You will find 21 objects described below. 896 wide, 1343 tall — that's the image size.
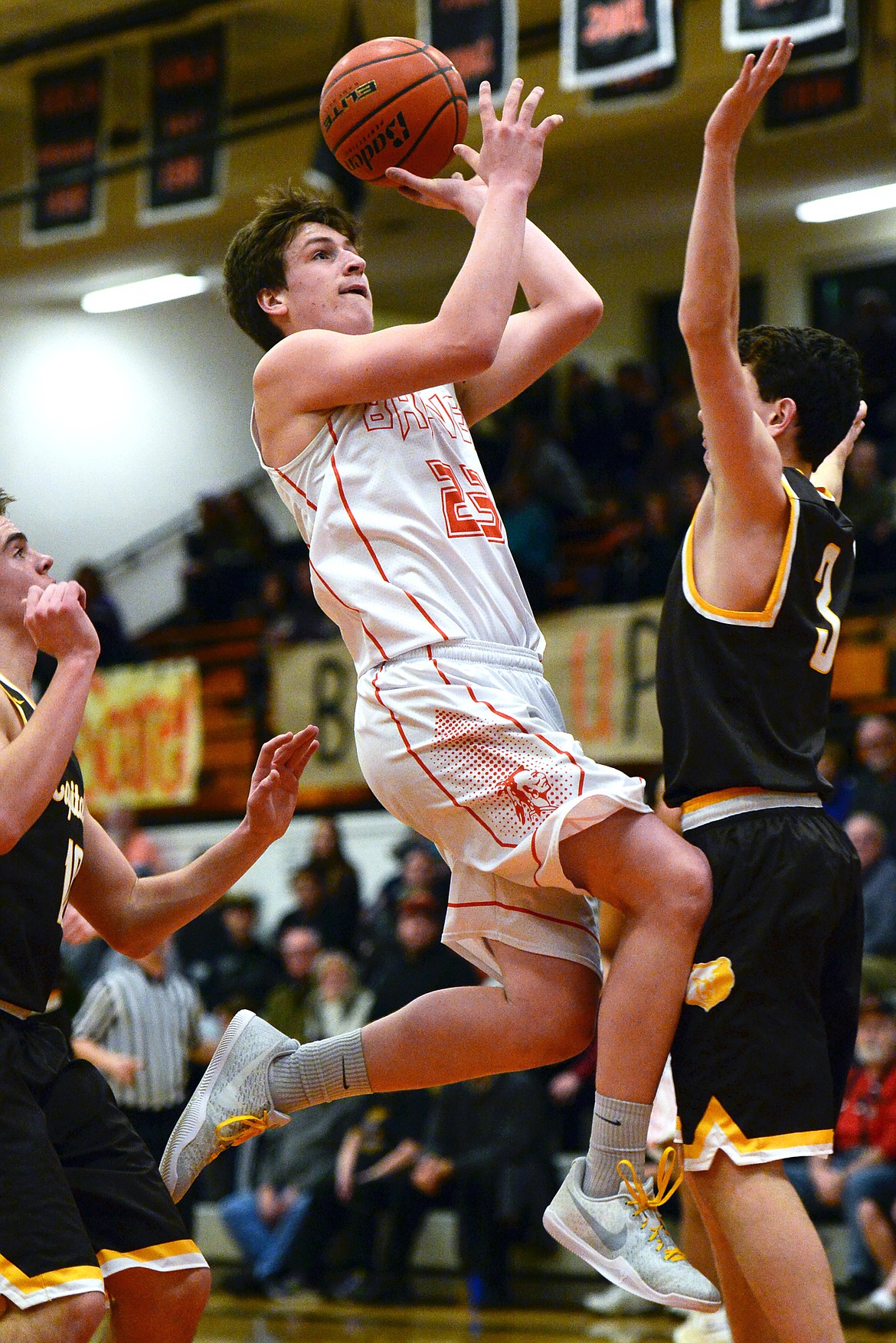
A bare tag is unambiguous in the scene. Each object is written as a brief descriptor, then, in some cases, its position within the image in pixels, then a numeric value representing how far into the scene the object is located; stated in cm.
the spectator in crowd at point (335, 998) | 1905
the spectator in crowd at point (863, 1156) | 1455
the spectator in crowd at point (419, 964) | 1783
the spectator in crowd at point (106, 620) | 2841
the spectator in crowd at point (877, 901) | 1566
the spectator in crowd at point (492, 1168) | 1662
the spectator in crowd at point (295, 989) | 1961
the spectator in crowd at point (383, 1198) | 1744
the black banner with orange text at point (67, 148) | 2278
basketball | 739
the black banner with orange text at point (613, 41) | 1692
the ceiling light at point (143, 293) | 3097
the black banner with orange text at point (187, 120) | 2153
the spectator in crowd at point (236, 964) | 2078
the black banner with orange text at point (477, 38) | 1797
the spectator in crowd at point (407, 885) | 1898
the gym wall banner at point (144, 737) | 2614
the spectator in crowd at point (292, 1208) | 1787
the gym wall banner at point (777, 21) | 1599
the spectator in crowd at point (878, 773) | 1727
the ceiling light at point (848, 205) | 2686
